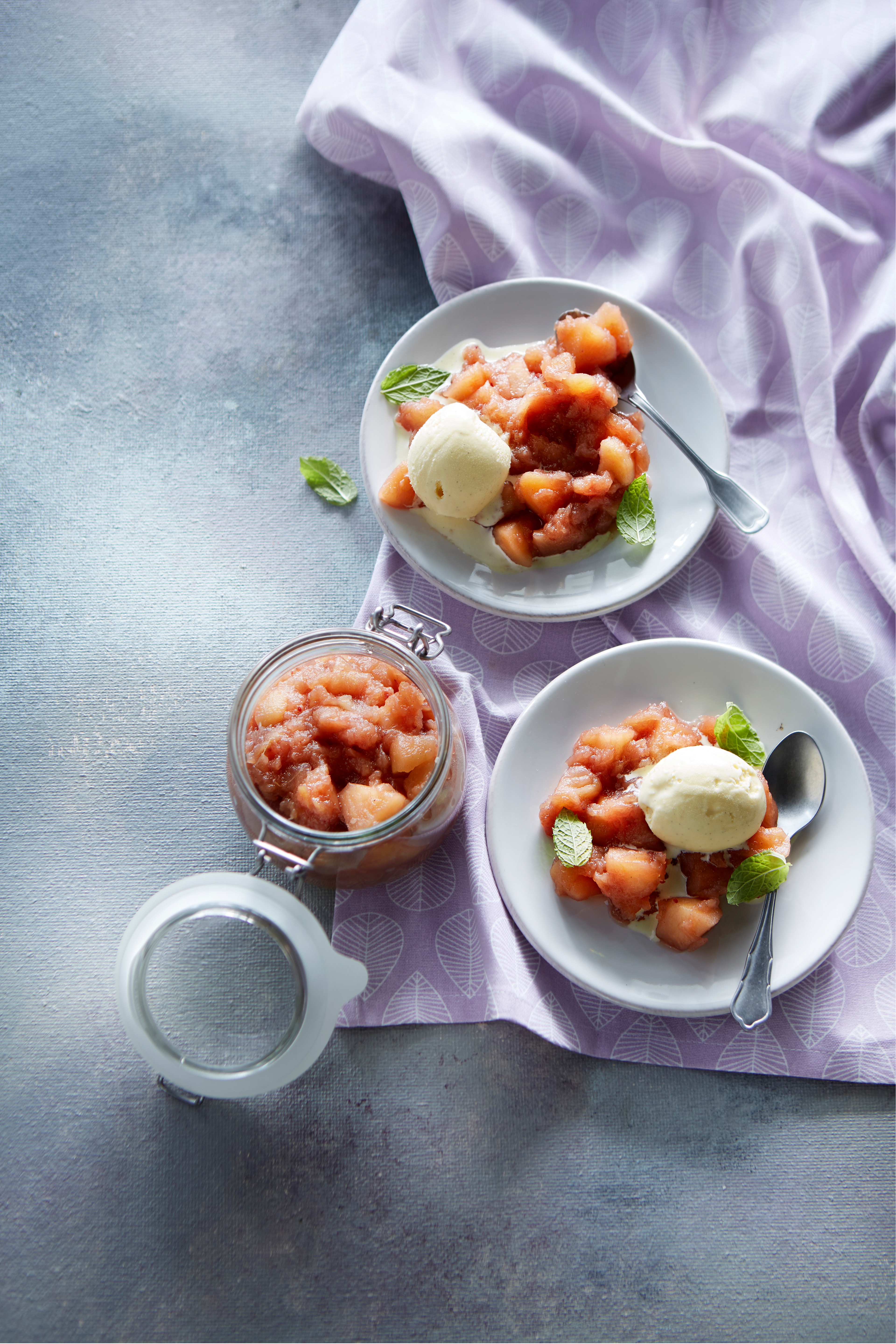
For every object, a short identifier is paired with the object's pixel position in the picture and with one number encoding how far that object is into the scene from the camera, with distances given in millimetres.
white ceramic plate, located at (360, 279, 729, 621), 1270
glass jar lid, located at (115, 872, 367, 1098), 1163
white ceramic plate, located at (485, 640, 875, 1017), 1234
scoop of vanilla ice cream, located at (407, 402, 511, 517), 1248
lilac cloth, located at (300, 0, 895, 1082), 1293
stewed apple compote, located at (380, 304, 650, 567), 1263
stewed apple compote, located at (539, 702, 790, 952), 1220
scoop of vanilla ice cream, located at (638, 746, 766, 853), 1213
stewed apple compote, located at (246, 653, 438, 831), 1181
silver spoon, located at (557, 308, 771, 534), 1271
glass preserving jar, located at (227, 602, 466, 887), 1170
